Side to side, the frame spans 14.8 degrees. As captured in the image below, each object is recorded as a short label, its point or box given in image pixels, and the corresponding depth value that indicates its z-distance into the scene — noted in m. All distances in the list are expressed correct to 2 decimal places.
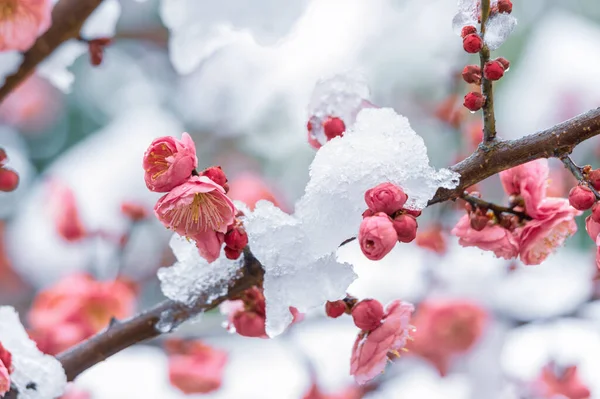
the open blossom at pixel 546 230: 0.67
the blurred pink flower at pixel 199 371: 1.08
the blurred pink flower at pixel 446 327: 1.24
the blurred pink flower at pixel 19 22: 0.72
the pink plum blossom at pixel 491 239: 0.67
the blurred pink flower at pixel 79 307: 1.01
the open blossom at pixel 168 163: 0.65
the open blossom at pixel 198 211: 0.65
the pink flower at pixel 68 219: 1.44
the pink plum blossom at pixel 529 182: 0.68
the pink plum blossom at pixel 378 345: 0.67
